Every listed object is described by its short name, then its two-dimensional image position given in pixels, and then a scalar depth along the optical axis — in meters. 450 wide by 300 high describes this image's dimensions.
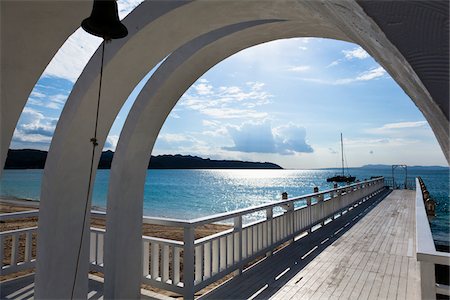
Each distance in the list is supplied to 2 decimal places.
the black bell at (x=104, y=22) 2.12
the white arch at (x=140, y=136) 3.73
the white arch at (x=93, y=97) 2.87
